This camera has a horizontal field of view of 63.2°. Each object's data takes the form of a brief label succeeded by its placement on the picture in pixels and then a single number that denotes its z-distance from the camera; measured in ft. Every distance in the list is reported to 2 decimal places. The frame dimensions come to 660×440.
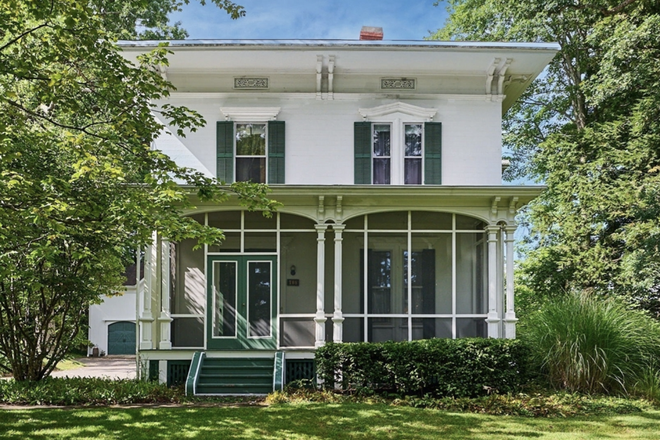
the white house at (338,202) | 36.65
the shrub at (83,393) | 31.24
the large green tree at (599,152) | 44.88
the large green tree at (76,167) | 22.16
